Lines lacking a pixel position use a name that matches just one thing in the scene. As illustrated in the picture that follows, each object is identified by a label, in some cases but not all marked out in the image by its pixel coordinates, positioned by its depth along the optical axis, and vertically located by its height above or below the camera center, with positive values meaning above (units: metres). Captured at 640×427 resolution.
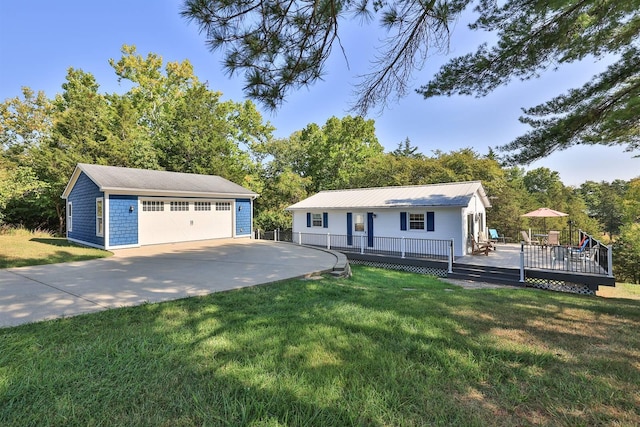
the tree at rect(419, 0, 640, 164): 5.56 +3.25
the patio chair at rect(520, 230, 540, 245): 14.71 -1.31
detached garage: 12.55 +0.52
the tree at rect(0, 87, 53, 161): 23.47 +7.96
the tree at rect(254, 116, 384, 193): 27.08 +5.70
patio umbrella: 15.22 +0.00
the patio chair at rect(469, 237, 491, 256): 13.64 -1.61
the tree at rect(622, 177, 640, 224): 18.98 +0.59
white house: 13.68 +0.07
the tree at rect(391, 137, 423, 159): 33.59 +7.49
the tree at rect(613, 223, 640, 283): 17.11 -2.62
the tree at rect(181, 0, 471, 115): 4.08 +2.76
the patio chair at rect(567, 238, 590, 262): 11.17 -1.51
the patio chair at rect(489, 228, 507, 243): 16.92 -1.15
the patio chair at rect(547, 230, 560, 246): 14.12 -1.25
